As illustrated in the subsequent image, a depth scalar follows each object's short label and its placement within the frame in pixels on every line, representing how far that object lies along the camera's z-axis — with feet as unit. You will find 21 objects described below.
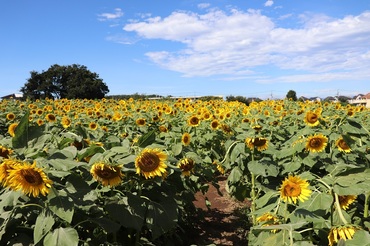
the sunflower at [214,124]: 17.58
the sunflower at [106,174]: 5.81
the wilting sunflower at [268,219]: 5.09
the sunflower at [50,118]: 19.90
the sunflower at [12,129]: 10.46
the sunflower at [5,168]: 5.02
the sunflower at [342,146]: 9.43
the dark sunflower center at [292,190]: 5.49
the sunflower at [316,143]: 8.83
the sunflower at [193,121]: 17.97
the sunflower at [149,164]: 6.08
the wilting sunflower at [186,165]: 8.34
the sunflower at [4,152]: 6.03
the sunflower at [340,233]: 4.09
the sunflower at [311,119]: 11.63
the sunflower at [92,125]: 17.92
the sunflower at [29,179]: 4.84
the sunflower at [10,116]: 23.51
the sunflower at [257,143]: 10.01
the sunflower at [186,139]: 12.59
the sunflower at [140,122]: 20.12
